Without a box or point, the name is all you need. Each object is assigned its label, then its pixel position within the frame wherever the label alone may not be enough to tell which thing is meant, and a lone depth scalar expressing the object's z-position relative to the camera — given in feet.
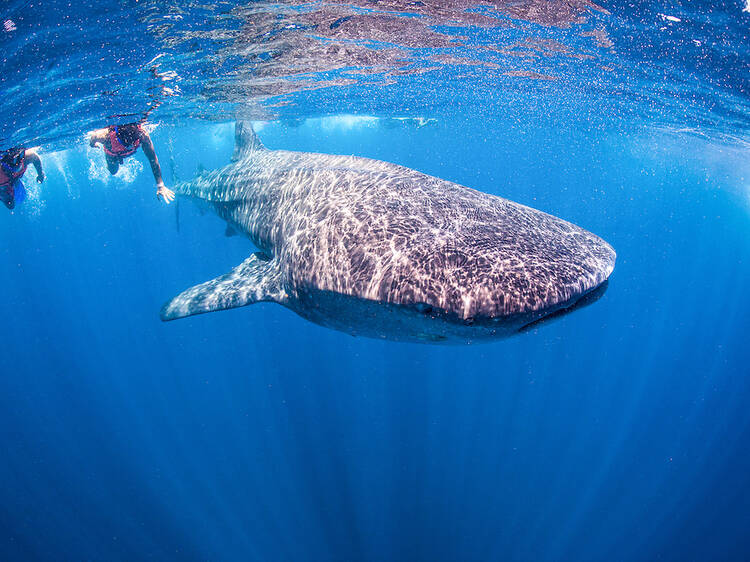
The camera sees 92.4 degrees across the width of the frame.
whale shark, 7.46
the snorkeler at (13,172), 38.34
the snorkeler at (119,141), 38.78
